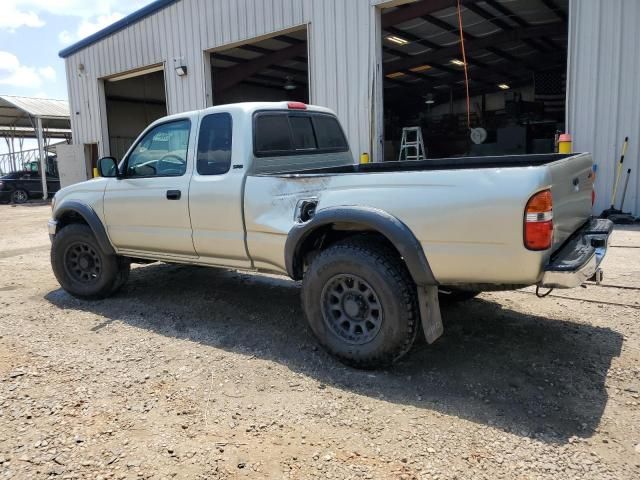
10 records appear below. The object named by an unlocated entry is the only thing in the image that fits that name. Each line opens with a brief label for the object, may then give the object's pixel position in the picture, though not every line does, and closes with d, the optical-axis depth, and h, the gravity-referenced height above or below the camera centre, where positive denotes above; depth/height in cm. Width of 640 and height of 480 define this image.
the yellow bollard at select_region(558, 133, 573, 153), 858 +34
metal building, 870 +329
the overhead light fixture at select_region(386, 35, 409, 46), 1531 +396
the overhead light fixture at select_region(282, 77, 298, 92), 2122 +370
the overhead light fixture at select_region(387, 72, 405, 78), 2042 +381
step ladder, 1427 +62
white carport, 2200 +304
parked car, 2192 -25
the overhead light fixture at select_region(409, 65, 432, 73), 2002 +399
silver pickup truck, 299 -36
